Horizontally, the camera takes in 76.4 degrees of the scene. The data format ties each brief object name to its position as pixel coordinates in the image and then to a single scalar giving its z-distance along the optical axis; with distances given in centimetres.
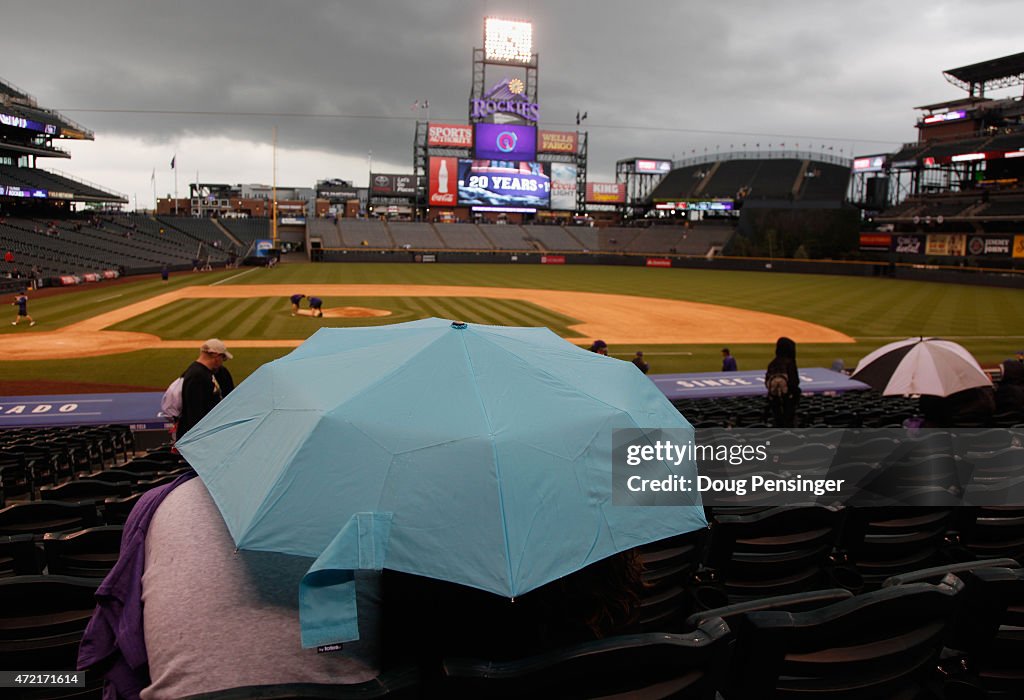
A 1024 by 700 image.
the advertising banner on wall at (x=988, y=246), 5241
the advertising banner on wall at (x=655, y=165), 11025
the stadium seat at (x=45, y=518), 477
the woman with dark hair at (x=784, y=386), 996
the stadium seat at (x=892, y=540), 418
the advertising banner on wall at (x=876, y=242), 6450
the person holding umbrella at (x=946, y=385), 809
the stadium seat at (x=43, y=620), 273
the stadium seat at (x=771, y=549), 379
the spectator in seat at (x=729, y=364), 1811
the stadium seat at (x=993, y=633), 269
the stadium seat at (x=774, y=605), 252
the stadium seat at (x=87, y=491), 576
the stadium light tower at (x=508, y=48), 8825
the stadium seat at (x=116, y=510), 490
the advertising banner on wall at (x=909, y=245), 5997
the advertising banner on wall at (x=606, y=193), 10838
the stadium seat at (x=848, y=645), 221
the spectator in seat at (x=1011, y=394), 977
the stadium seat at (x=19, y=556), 363
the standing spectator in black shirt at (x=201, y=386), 761
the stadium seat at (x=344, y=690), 187
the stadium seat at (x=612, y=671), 193
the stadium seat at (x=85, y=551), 375
